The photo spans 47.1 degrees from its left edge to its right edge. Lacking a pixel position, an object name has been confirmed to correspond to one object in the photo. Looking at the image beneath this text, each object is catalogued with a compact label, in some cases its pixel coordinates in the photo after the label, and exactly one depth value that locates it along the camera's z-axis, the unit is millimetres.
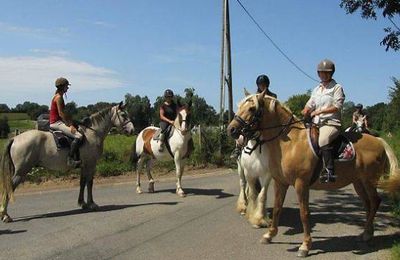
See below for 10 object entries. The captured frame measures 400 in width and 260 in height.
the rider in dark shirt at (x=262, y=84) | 8414
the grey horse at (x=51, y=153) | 9234
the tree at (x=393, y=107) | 28114
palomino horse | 6617
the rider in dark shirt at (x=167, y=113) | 12062
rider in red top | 9828
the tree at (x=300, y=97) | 77344
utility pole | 20219
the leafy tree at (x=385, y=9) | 9594
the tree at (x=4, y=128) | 42353
